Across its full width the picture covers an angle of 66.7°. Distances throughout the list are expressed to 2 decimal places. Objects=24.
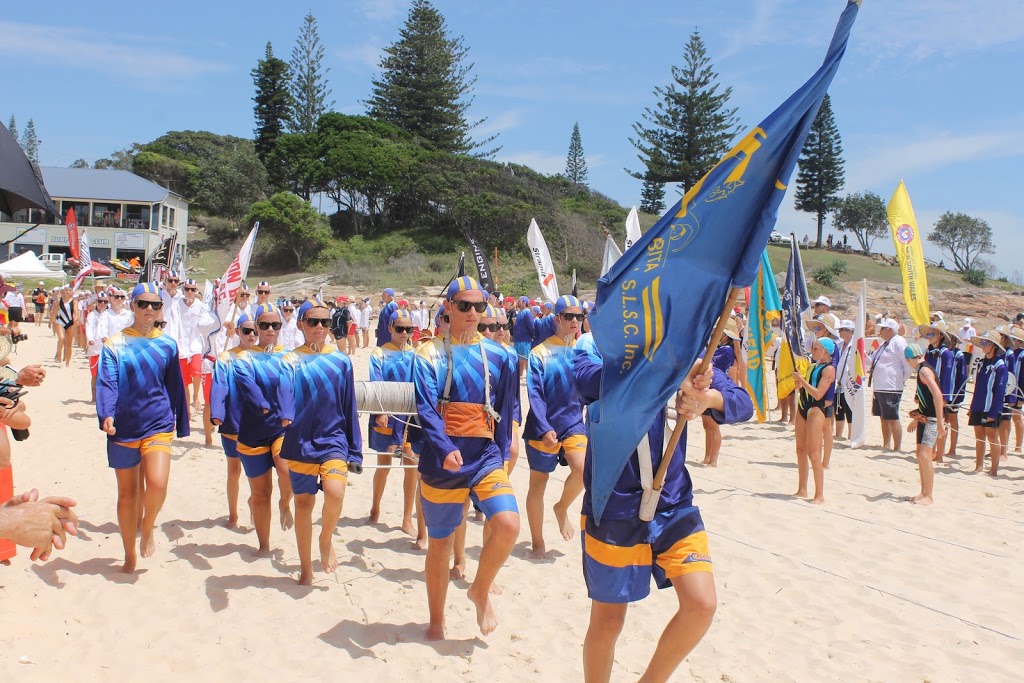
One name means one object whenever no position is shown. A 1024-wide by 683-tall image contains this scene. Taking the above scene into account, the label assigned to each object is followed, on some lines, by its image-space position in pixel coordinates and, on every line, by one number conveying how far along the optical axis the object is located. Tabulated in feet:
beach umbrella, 10.62
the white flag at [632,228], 25.82
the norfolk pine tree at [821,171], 187.01
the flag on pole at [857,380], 36.91
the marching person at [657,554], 11.03
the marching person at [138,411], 18.52
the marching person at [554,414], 20.16
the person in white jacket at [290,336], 39.96
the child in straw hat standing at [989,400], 34.60
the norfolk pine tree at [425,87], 193.77
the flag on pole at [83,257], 75.17
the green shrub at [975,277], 144.77
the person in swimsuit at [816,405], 26.53
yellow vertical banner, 36.19
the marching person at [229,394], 20.79
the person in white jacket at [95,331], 40.19
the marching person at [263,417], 19.92
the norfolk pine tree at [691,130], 184.34
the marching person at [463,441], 15.05
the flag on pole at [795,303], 28.30
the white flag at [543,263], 29.88
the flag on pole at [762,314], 25.79
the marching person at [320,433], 17.79
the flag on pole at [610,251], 29.55
